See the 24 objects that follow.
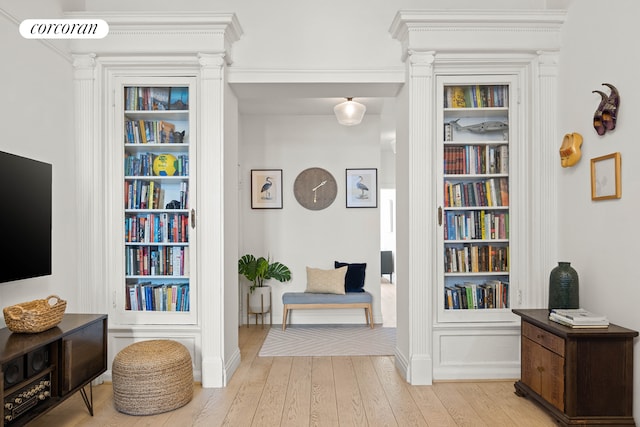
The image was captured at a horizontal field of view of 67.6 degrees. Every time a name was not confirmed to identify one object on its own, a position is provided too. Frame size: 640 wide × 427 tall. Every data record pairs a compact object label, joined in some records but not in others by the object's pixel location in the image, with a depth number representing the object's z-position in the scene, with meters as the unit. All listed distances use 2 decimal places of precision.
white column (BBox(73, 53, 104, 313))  3.55
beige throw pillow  5.64
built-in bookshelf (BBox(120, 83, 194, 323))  3.69
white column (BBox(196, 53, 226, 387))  3.55
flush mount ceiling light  4.79
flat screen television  2.55
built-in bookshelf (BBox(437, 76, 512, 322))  3.71
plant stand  5.71
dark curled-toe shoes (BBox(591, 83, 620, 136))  2.82
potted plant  5.66
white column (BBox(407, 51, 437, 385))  3.55
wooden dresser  2.67
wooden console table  2.21
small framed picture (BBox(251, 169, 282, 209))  6.00
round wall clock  6.00
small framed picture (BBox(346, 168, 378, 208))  5.98
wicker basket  2.46
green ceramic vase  3.07
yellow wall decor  3.23
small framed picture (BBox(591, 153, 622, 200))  2.81
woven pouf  2.98
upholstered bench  5.52
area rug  4.54
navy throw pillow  5.82
